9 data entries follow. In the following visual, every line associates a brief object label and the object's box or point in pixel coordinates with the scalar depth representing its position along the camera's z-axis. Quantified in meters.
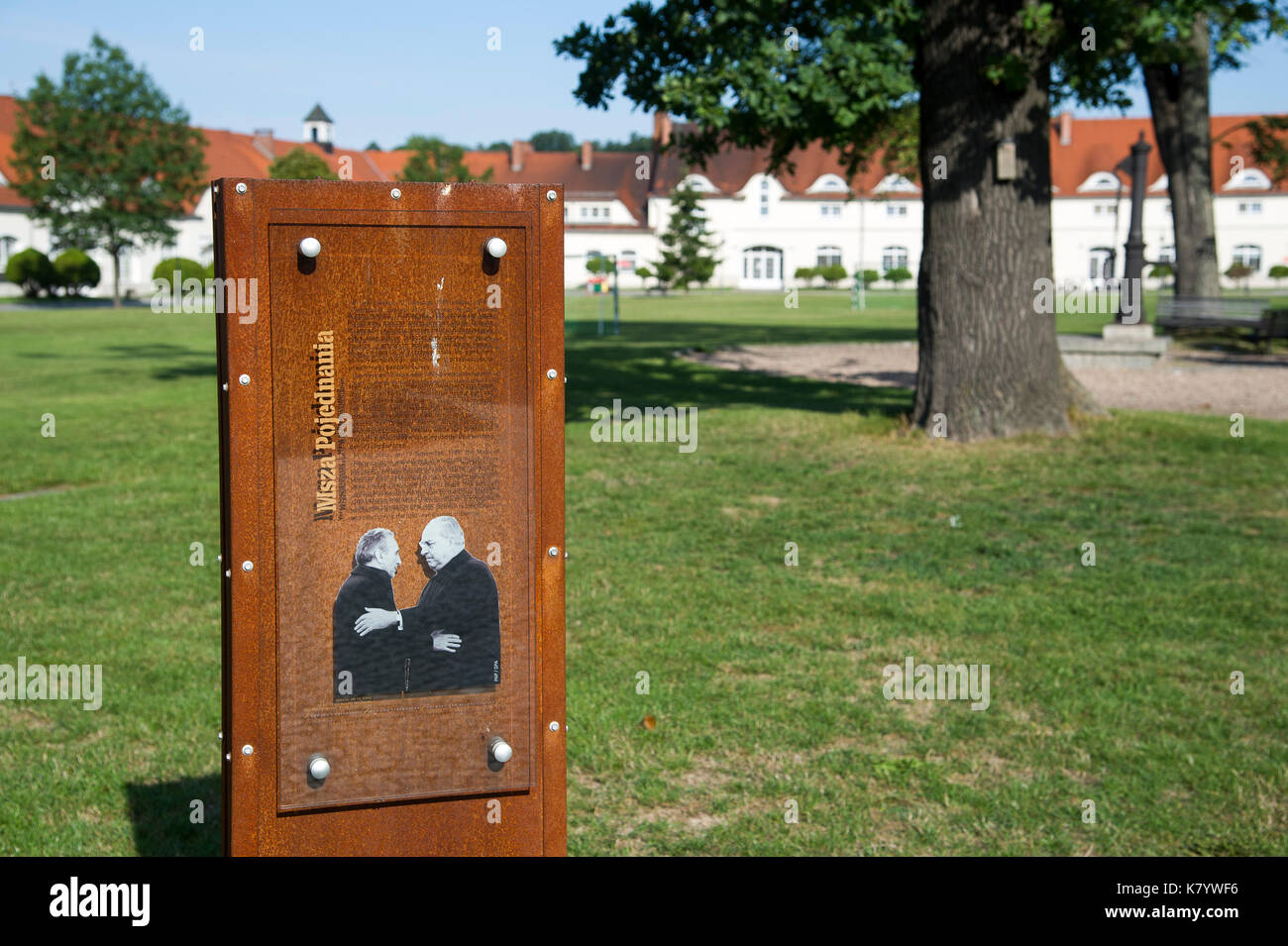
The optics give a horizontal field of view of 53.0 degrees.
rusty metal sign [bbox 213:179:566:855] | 2.98
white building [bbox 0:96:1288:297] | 81.94
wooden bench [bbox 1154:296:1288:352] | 23.61
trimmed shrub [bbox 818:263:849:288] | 78.62
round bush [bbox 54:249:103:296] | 56.00
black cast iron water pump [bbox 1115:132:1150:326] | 23.00
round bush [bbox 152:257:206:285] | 53.62
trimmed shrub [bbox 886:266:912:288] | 78.06
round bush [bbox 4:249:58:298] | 54.25
